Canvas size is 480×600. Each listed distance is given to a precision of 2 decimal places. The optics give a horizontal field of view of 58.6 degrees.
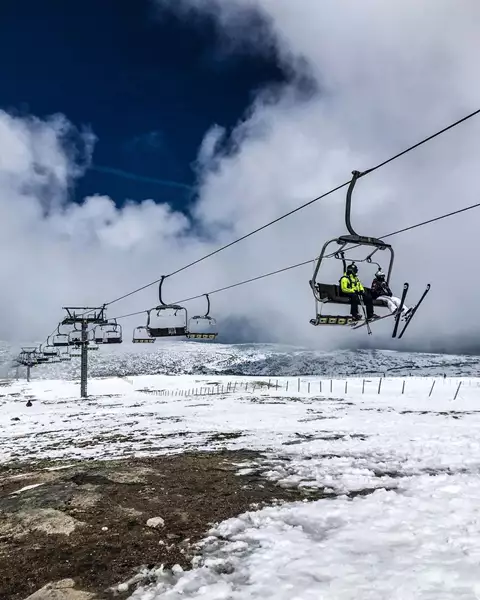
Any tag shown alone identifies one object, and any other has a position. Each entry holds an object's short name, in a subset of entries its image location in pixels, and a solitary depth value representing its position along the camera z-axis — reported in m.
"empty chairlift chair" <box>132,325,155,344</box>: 35.19
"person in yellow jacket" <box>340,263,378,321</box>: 13.75
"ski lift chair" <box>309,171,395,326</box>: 11.61
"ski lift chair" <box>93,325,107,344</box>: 41.81
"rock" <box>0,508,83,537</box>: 7.97
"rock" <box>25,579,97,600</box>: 5.57
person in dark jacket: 14.09
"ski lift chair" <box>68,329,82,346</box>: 47.55
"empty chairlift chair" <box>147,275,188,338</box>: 28.19
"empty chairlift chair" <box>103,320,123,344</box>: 41.13
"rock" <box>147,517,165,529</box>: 8.05
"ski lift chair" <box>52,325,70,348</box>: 47.39
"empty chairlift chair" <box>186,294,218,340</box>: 29.39
